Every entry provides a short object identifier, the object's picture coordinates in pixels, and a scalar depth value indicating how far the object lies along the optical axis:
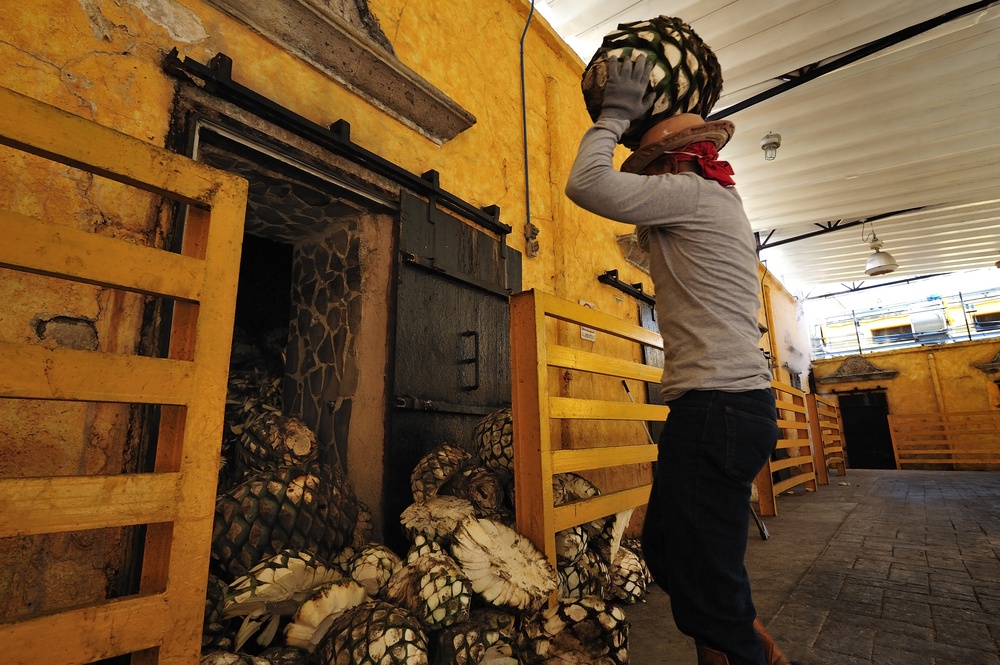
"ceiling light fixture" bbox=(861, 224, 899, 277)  9.36
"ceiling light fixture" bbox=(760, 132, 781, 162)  6.37
